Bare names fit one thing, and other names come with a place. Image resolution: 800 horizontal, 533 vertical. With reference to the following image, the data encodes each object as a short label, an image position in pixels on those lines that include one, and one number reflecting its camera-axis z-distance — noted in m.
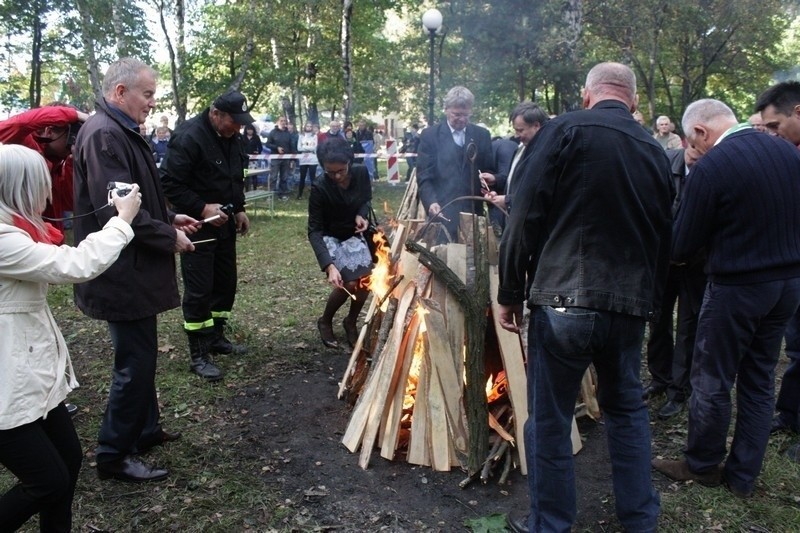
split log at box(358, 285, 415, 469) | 3.56
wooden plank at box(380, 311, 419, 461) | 3.56
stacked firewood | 3.41
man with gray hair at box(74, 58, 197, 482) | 3.21
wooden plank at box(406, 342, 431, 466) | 3.50
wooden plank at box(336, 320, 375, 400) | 4.34
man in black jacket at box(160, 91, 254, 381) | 4.65
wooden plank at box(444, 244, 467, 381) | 3.50
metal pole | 13.91
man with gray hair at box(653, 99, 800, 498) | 3.02
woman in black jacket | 4.98
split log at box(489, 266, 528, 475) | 3.47
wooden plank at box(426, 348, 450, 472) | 3.45
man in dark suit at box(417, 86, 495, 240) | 5.83
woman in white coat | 2.23
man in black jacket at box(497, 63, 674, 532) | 2.49
